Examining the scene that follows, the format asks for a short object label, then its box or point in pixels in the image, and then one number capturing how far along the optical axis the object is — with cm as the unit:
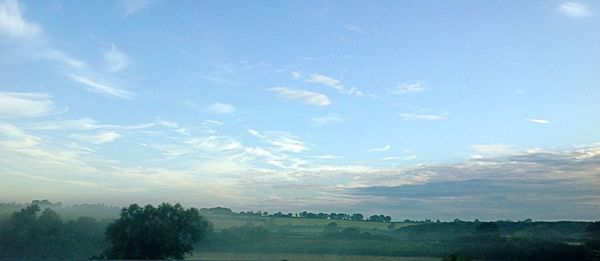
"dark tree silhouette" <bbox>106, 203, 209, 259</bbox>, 5341
